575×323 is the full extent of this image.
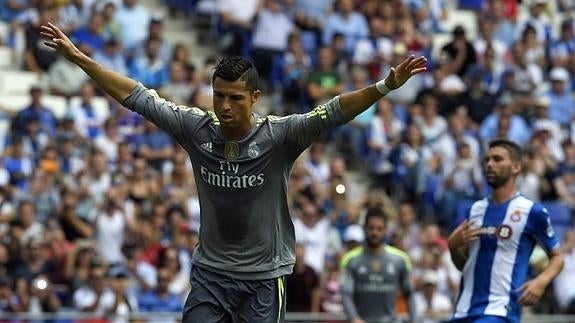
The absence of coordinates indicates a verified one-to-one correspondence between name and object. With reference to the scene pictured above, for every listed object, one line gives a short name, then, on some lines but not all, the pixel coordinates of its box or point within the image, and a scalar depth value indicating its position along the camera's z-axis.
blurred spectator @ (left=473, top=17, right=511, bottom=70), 24.11
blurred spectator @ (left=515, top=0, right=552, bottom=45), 25.45
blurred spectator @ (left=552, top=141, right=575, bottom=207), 21.34
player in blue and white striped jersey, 11.68
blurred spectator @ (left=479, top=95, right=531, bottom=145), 22.23
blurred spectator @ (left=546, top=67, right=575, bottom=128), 23.67
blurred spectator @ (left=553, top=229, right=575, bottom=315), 19.36
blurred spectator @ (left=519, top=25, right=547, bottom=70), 24.80
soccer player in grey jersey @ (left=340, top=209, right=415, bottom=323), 15.13
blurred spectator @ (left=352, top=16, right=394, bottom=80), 22.42
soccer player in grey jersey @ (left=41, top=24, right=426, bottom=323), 9.77
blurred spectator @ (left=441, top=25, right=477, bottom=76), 23.66
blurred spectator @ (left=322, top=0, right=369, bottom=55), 23.02
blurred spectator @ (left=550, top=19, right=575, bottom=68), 24.72
